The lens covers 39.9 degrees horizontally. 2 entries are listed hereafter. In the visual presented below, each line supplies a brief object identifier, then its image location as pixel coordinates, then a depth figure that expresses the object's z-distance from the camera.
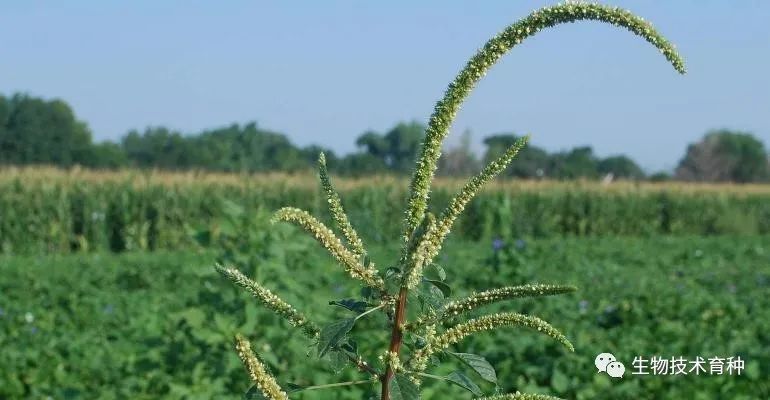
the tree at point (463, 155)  57.09
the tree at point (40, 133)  53.41
